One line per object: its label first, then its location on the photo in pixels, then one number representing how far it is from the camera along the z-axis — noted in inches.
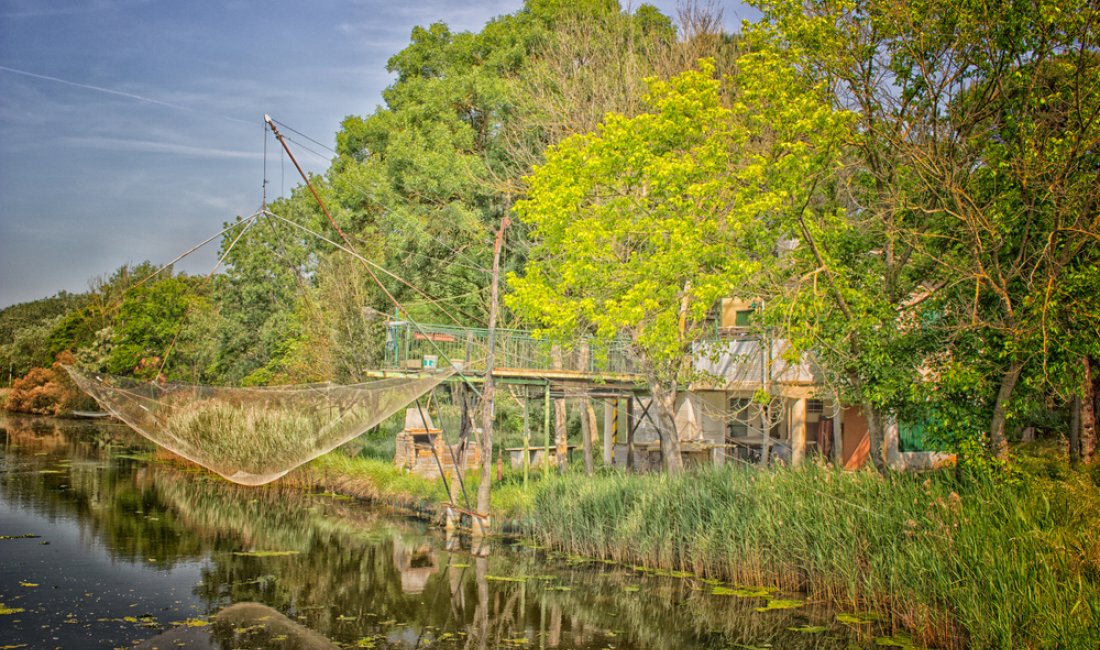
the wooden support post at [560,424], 940.0
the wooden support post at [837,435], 769.1
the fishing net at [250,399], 623.2
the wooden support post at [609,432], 948.6
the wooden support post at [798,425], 871.1
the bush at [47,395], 1996.8
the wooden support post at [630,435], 937.7
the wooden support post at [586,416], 856.9
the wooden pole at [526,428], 801.2
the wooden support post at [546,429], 739.7
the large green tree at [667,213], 640.4
